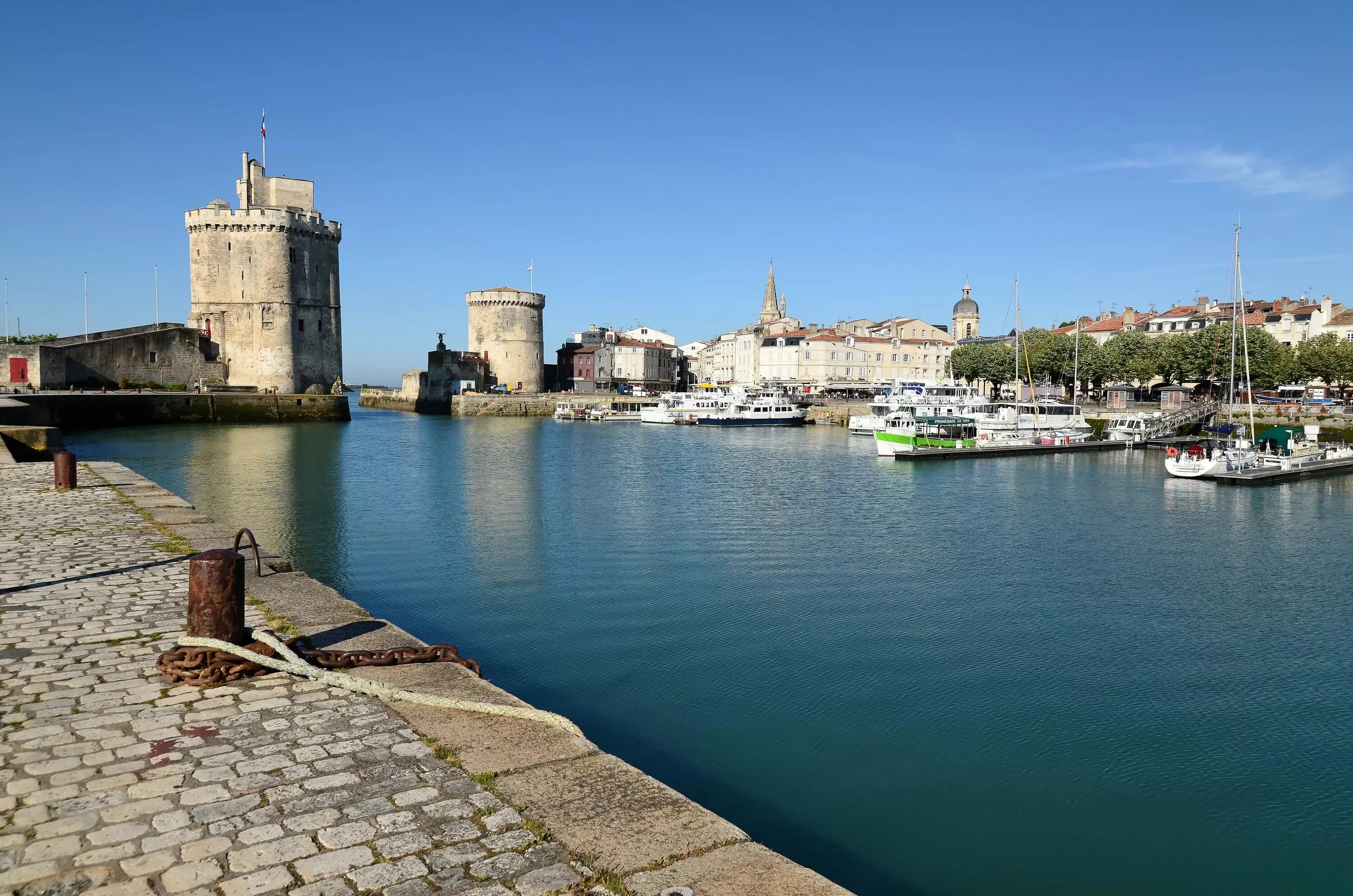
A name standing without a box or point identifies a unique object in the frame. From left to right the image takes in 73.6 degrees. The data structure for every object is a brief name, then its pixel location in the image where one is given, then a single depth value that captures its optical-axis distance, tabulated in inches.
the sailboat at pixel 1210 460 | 1226.0
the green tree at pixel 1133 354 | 2519.7
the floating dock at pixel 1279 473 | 1198.9
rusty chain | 236.1
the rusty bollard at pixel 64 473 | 599.8
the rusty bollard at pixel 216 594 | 242.4
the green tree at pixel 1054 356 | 2625.5
